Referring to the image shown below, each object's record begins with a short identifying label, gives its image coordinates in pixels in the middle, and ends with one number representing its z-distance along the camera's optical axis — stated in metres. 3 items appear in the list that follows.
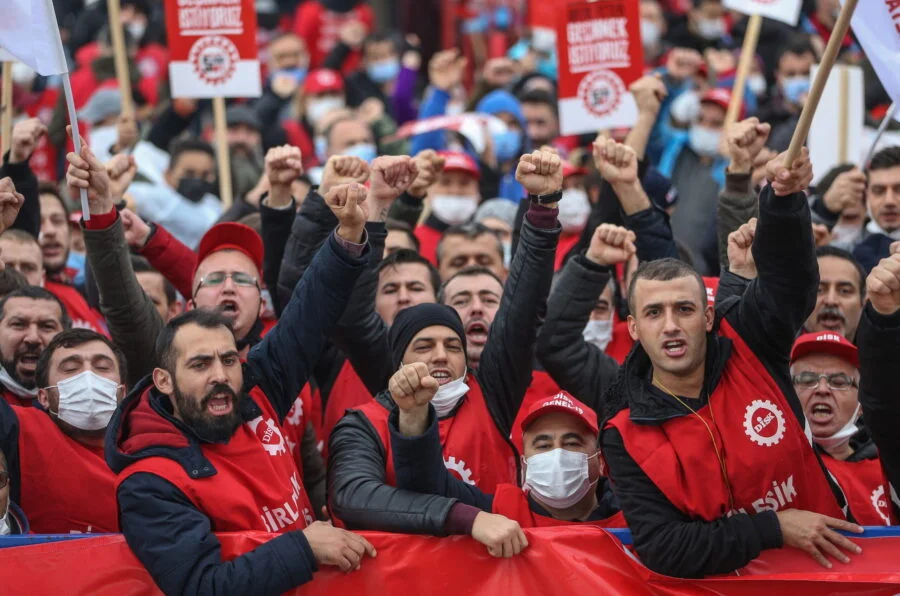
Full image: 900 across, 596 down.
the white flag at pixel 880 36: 10.40
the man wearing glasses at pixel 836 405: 10.50
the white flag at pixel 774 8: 16.16
